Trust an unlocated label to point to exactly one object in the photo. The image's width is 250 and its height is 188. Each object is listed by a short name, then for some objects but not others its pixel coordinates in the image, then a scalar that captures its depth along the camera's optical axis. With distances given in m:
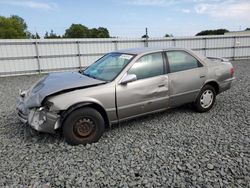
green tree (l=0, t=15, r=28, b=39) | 53.44
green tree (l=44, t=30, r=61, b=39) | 65.66
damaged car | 3.45
